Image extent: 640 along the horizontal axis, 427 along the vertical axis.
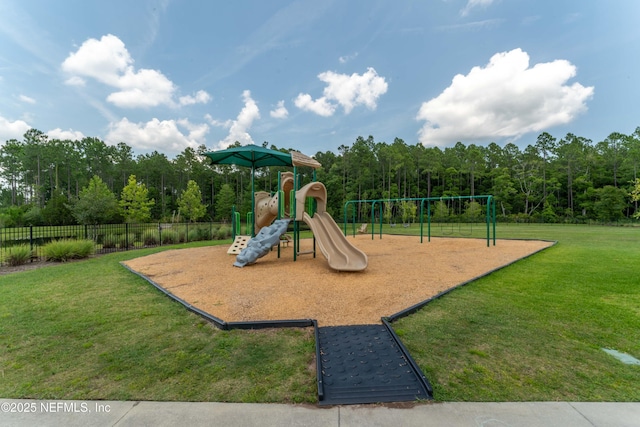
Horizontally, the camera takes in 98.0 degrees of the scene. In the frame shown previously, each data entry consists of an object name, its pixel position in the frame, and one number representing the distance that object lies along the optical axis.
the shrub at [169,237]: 14.31
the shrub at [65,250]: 9.31
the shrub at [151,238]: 13.85
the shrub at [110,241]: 12.56
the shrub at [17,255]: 8.67
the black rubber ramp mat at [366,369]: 2.21
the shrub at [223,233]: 16.48
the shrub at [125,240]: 12.73
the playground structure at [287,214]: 7.35
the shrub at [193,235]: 15.26
